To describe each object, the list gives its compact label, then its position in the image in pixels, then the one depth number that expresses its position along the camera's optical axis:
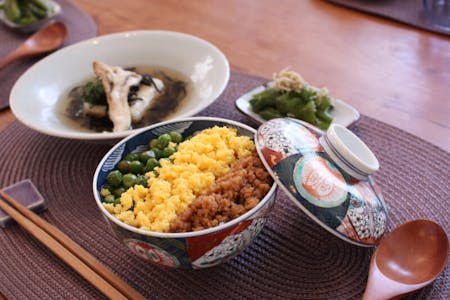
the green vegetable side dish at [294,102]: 1.15
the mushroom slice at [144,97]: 1.20
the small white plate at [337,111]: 1.15
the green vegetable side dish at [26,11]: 1.71
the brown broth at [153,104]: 1.18
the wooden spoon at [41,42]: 1.50
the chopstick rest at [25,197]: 0.98
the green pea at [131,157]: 0.91
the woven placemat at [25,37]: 1.46
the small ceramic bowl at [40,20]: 1.67
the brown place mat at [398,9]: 1.55
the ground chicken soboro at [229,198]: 0.75
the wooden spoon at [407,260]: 0.75
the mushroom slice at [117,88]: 1.15
